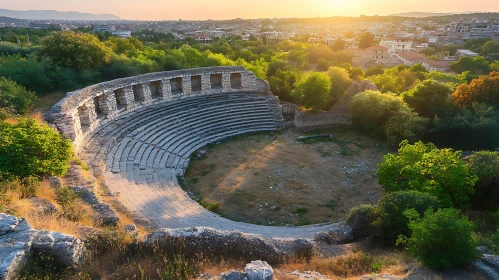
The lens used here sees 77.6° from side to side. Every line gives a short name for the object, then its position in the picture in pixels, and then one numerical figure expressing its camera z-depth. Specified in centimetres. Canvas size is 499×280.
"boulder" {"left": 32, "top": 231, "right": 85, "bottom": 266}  549
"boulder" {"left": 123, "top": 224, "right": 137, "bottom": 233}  744
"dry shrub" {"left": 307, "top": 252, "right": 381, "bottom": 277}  650
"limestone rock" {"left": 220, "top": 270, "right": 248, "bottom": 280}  531
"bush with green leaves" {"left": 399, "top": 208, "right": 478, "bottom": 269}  600
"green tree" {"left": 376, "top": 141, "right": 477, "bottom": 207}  998
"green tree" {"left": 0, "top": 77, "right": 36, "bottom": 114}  1295
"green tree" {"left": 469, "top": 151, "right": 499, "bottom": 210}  1055
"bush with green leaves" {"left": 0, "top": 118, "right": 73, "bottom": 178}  856
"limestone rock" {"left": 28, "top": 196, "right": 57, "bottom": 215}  730
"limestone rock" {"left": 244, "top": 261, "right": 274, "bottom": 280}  521
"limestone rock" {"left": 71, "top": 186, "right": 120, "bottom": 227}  794
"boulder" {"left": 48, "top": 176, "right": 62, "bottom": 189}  889
